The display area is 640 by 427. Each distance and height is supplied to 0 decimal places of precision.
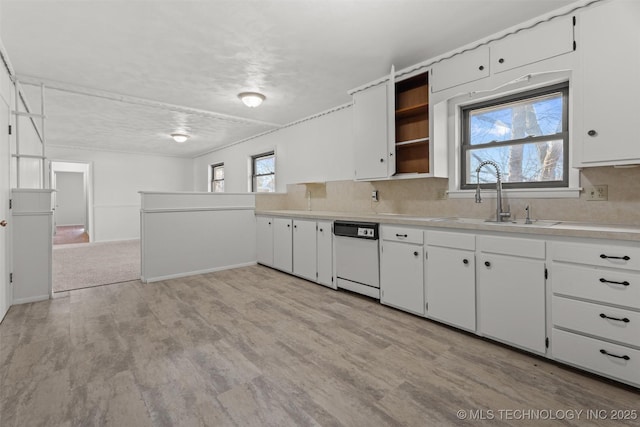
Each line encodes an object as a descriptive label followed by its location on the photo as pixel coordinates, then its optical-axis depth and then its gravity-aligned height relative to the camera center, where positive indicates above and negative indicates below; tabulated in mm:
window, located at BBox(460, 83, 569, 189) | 2500 +651
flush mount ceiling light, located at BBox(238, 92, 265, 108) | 3995 +1504
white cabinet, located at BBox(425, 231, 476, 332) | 2359 -538
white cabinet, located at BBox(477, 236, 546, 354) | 2018 -550
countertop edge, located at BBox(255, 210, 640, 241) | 1732 -109
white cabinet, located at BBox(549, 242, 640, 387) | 1699 -566
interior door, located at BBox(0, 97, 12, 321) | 2762 +74
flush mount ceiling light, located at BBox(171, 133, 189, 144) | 6371 +1609
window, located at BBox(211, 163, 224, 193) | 8287 +998
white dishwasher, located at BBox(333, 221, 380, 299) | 3135 -480
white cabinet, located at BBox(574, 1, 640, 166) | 1947 +860
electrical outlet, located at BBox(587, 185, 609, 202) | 2229 +138
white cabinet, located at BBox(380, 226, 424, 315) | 2717 -529
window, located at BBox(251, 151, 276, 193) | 6334 +874
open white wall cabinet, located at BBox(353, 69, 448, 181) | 3289 +949
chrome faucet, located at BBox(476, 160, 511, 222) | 2564 +84
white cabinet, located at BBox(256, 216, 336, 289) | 3708 -460
